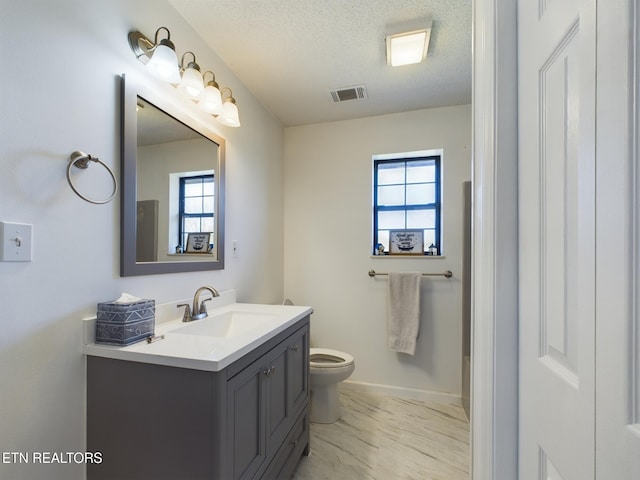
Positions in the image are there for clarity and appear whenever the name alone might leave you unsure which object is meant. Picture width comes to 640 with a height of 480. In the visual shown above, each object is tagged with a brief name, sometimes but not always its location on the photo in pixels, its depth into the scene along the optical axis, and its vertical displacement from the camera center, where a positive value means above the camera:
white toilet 2.04 -1.03
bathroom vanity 0.94 -0.56
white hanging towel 2.39 -0.56
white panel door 0.45 +0.01
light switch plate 0.85 -0.01
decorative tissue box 1.06 -0.30
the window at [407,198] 2.58 +0.39
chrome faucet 1.46 -0.35
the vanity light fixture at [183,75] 1.26 +0.76
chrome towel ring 1.02 +0.26
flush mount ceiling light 1.61 +1.11
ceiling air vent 2.19 +1.11
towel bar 2.39 -0.26
